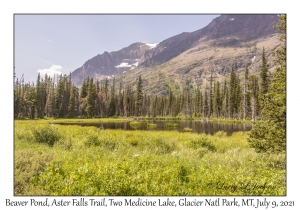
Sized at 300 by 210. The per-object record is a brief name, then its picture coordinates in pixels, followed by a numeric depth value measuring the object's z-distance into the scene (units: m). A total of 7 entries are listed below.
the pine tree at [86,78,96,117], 82.62
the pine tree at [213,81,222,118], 90.39
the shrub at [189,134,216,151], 16.48
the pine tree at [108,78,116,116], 96.00
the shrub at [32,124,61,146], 15.59
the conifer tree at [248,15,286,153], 8.60
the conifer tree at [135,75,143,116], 85.64
